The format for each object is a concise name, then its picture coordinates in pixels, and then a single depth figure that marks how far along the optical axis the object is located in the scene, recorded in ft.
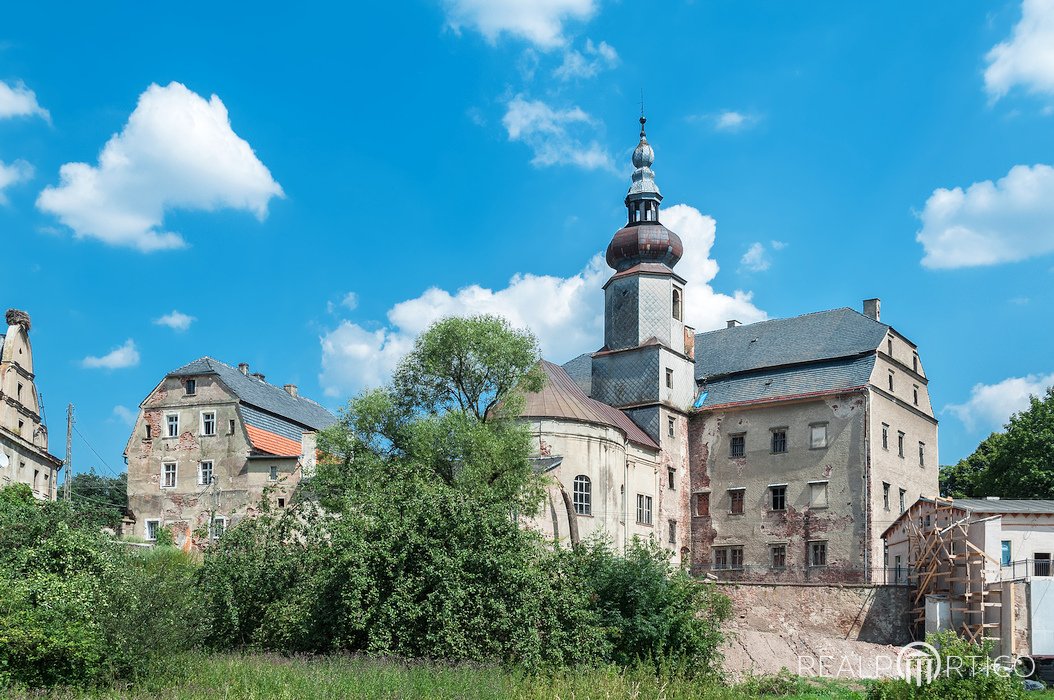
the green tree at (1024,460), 155.94
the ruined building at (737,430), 138.00
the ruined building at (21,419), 130.00
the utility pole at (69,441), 152.16
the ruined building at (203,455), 147.84
